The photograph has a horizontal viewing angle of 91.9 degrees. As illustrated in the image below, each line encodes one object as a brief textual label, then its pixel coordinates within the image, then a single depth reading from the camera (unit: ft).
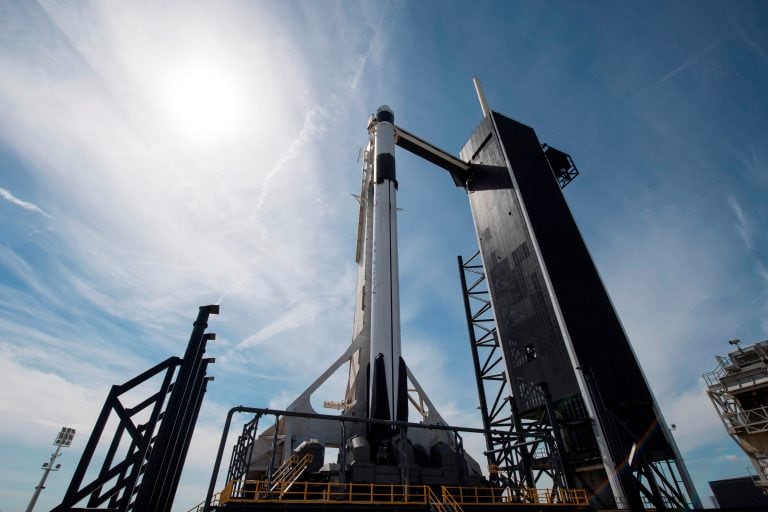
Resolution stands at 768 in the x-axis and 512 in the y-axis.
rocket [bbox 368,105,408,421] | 71.92
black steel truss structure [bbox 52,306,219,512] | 37.22
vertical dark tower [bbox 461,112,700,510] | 66.03
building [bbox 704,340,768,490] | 88.22
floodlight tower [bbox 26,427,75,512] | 86.50
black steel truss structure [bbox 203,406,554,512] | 49.26
